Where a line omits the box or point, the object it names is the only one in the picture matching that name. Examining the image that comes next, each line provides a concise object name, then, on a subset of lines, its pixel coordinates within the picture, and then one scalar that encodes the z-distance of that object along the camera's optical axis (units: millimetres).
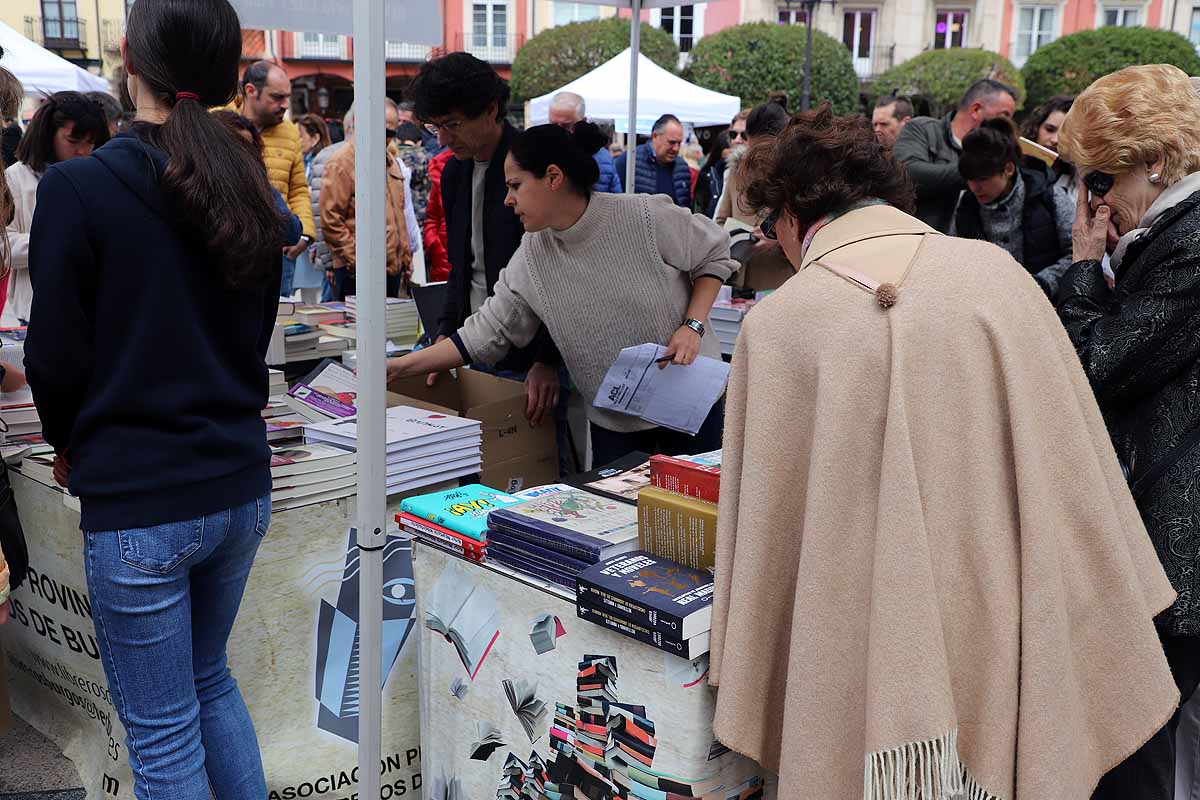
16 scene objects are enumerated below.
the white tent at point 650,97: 11539
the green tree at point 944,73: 30000
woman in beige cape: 1420
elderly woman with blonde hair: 1776
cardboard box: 2953
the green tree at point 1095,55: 28062
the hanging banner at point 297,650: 2338
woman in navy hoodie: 1577
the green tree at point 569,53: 29281
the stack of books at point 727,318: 4332
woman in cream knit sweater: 2684
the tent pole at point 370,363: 1678
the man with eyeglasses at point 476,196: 3029
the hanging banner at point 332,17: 2920
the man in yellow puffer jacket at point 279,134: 5352
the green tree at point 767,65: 28172
